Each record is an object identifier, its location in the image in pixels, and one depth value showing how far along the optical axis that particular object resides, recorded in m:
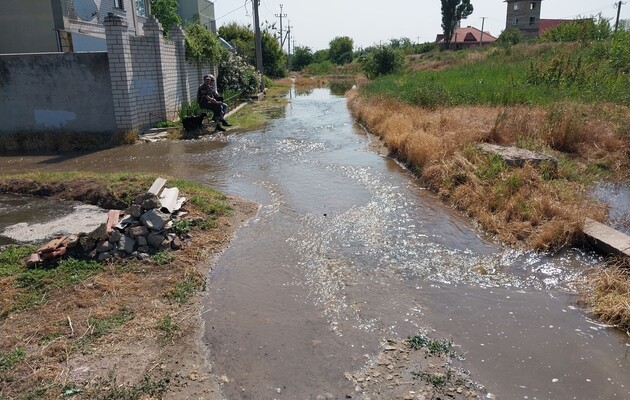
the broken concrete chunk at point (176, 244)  5.37
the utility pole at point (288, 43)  65.12
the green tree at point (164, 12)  27.09
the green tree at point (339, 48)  79.78
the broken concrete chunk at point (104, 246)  4.99
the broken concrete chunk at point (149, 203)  5.33
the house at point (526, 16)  65.25
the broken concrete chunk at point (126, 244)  5.07
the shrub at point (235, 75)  21.02
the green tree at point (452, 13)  56.06
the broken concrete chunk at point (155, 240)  5.23
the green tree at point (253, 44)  37.06
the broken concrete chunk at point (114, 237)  5.07
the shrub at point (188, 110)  13.42
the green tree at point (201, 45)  15.80
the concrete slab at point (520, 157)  7.70
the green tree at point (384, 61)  32.28
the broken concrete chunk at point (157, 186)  5.92
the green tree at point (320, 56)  80.00
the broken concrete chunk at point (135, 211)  5.31
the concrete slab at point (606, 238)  5.12
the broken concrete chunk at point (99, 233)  4.99
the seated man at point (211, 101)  13.71
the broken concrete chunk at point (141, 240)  5.20
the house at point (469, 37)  67.04
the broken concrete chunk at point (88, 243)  5.04
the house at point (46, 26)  16.11
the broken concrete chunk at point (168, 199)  5.68
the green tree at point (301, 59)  73.06
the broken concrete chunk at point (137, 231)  5.18
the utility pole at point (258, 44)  26.69
